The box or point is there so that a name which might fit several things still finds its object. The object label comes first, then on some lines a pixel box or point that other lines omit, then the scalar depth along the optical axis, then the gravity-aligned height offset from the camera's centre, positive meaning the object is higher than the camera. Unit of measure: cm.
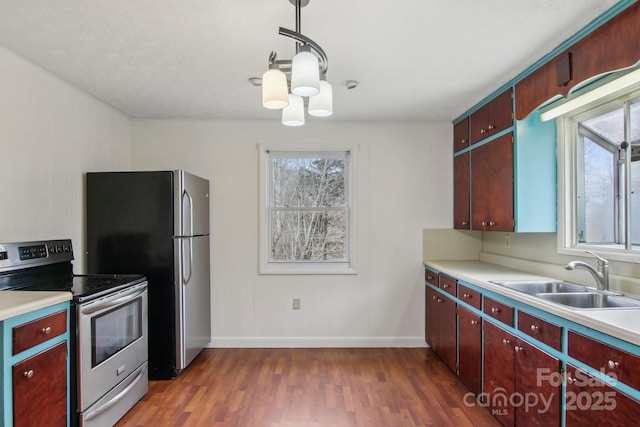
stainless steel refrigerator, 297 -18
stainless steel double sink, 202 -47
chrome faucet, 211 -33
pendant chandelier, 153 +60
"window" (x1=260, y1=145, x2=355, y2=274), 386 +8
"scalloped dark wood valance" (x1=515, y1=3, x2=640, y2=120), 166 +81
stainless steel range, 204 -66
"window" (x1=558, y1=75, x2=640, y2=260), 219 +25
